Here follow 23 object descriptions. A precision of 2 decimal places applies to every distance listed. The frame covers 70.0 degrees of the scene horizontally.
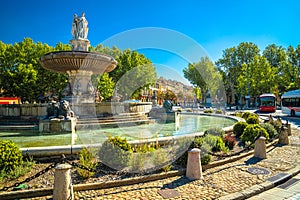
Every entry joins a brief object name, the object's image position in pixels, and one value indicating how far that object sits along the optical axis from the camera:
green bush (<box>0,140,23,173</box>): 4.95
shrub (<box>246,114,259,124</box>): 13.31
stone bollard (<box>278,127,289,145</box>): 9.94
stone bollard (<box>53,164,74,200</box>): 4.08
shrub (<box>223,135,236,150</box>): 8.27
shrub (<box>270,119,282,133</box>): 11.93
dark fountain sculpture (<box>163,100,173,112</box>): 16.71
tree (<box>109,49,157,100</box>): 31.34
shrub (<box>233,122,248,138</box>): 10.27
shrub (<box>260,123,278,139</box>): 10.35
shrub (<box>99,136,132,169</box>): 5.70
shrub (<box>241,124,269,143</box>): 8.95
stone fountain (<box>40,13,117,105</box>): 14.14
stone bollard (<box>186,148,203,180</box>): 5.43
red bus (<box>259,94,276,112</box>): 33.26
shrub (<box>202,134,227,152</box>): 7.40
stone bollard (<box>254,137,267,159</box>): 7.42
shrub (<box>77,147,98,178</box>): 5.07
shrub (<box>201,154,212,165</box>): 6.12
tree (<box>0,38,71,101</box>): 32.62
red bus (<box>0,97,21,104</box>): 31.00
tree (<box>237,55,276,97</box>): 49.94
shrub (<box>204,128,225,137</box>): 8.57
